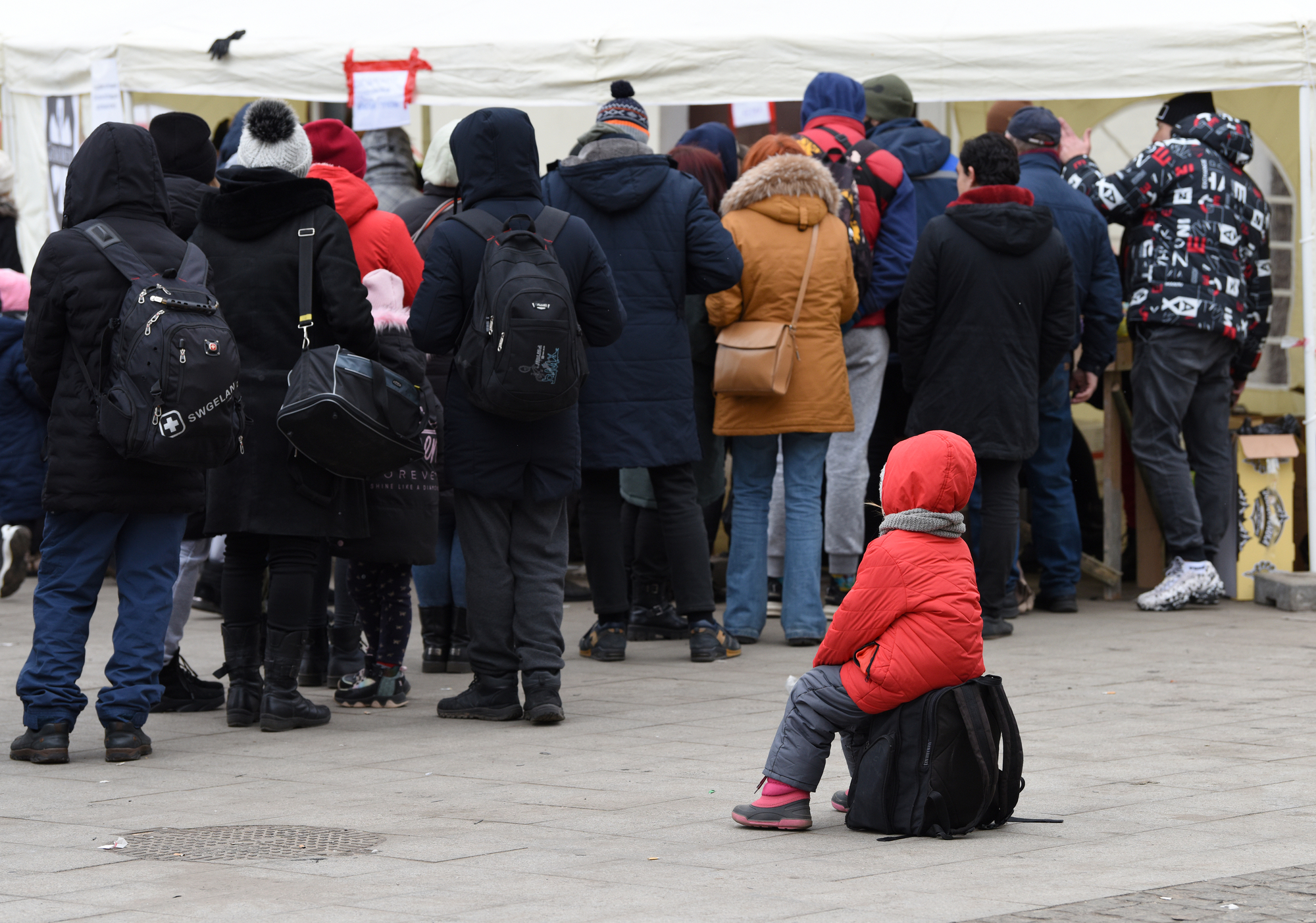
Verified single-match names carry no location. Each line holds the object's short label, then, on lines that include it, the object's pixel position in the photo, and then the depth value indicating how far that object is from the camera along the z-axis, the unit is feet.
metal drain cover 29.45
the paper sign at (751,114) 74.74
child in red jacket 30.32
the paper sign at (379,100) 61.36
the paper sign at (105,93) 65.87
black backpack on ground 30.04
